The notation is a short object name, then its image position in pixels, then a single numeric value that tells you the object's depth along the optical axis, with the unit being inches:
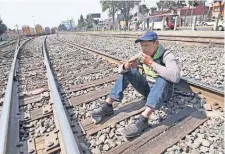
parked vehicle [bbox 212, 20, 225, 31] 732.7
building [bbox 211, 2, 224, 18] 1322.6
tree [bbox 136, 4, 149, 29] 3016.7
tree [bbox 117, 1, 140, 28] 2593.5
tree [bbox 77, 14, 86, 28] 4217.0
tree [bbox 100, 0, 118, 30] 2595.5
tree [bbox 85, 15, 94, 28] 3774.6
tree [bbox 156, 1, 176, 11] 3077.5
